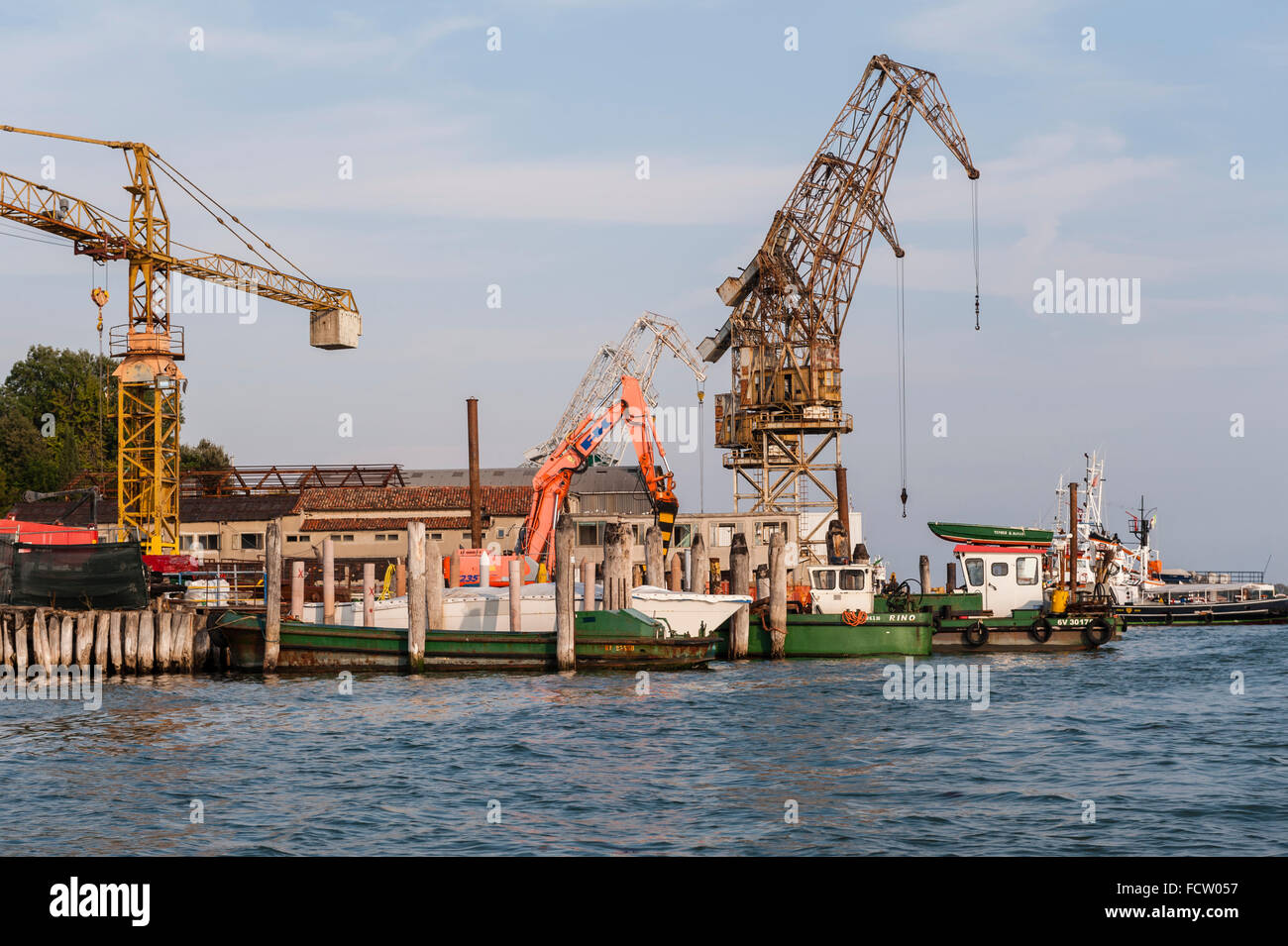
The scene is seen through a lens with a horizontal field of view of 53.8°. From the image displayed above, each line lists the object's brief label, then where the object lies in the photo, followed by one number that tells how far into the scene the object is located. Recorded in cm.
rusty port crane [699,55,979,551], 7162
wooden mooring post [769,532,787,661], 3903
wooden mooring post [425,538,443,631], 3788
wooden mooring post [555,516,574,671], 3534
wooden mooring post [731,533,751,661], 3953
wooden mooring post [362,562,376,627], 3991
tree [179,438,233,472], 10775
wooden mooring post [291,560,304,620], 4016
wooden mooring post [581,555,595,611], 4356
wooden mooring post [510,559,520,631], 3800
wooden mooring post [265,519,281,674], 3616
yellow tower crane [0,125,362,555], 6369
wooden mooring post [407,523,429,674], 3559
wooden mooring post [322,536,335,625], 3838
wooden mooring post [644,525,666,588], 4309
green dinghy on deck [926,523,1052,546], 4688
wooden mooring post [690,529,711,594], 4703
